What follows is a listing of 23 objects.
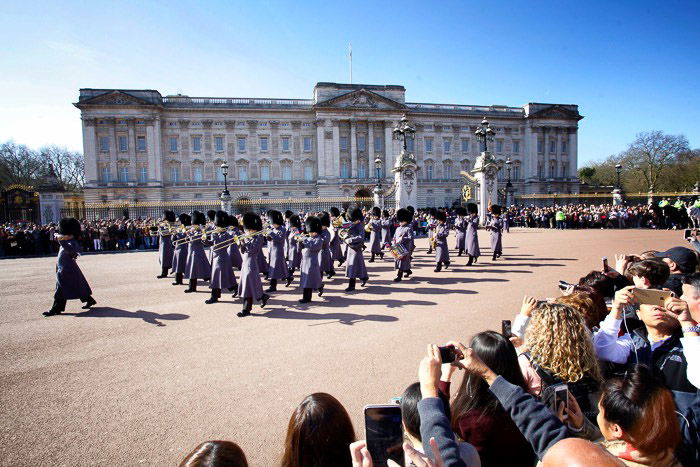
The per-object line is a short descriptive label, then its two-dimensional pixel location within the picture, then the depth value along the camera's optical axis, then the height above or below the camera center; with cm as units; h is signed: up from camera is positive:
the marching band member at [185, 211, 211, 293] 1000 -123
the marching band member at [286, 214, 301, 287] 1093 -110
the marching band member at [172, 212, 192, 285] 1078 -124
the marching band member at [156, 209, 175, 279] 1176 -113
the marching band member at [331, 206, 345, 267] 1323 -119
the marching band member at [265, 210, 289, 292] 982 -109
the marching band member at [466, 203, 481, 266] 1289 -91
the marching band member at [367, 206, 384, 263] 1485 -81
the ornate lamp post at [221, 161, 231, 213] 2740 +97
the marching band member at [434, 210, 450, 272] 1185 -104
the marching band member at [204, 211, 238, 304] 862 -133
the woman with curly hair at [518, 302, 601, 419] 233 -92
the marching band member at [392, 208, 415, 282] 1062 -80
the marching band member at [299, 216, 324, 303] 840 -118
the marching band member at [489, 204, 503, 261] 1352 -66
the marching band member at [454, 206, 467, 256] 1362 -46
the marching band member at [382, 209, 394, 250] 1576 -55
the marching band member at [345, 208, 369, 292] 953 -120
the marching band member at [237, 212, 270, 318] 755 -126
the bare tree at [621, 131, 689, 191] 4784 +695
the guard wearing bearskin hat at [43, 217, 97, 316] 789 -124
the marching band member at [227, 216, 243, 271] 911 -81
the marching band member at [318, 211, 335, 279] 1030 -116
